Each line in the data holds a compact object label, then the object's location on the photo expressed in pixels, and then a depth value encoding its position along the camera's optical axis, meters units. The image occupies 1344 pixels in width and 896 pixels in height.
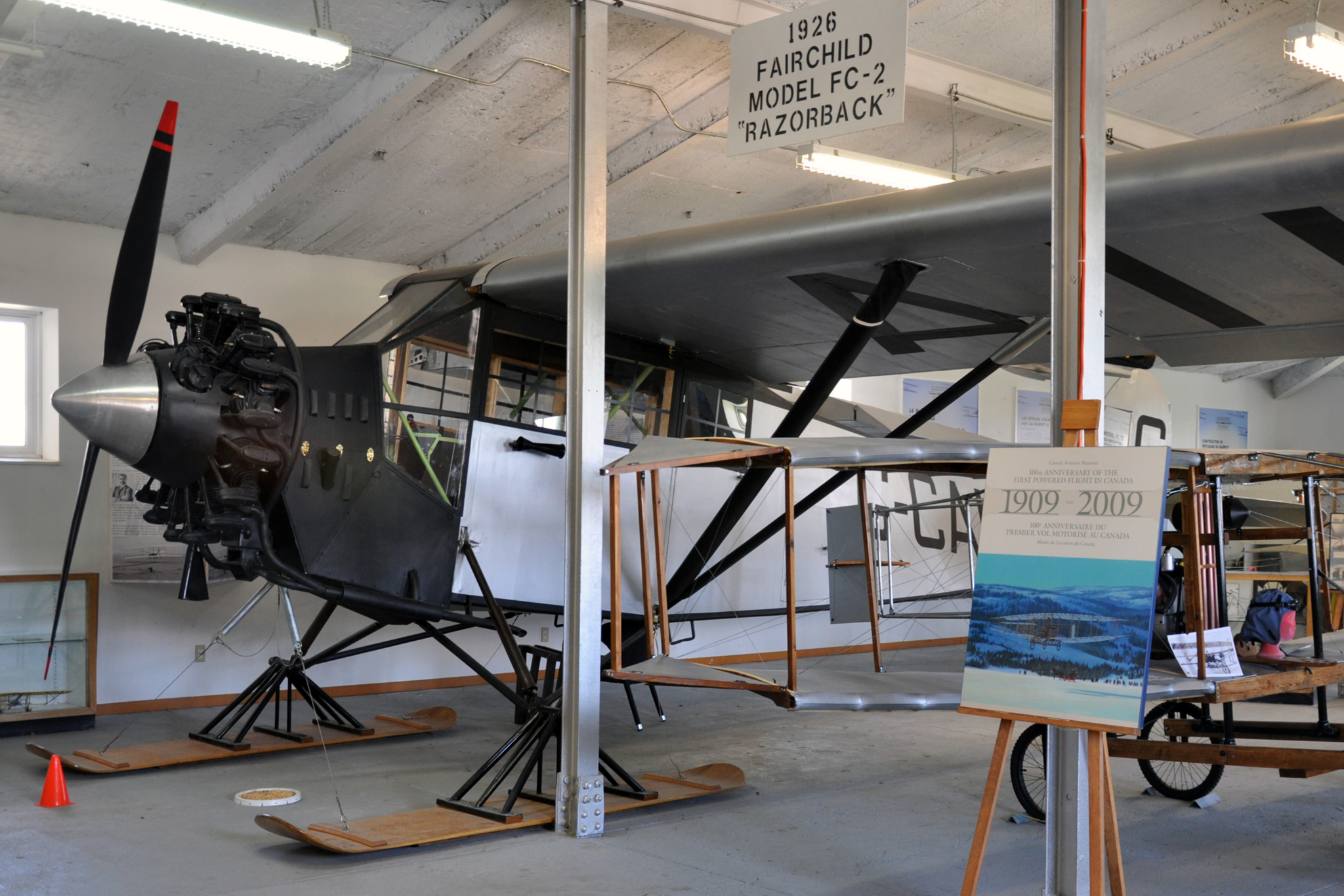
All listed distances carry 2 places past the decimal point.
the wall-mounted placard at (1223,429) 18.38
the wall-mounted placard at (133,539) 7.64
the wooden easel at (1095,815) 2.91
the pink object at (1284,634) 4.82
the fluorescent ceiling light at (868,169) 7.61
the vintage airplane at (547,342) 4.73
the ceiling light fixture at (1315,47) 6.20
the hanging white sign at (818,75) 3.76
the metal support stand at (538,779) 4.58
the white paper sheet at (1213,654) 4.16
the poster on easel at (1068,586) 2.89
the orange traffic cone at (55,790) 5.00
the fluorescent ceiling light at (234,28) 4.91
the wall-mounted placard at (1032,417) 15.05
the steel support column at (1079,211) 3.26
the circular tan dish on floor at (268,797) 5.14
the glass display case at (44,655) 7.06
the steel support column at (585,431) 4.58
